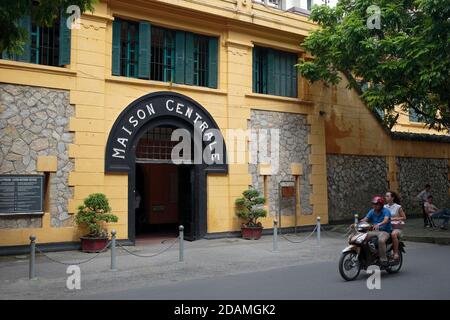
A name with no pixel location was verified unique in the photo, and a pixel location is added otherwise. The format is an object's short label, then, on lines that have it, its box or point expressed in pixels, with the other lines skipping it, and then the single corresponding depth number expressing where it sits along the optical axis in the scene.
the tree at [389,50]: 13.05
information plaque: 11.95
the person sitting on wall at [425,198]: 17.84
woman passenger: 9.52
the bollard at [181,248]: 11.05
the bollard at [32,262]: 9.20
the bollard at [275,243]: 12.81
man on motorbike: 9.14
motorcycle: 8.75
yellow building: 12.73
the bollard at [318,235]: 14.07
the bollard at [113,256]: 10.08
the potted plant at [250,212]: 15.52
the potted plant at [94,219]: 12.55
